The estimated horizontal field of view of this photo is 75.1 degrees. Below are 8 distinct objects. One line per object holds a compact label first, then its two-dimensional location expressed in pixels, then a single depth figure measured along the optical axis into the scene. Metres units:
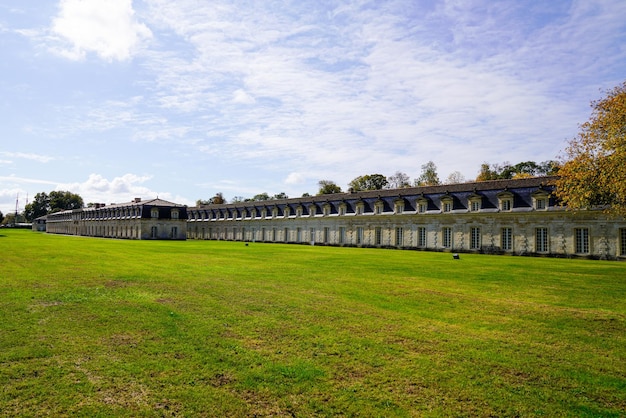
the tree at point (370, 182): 80.81
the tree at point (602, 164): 22.33
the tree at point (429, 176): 76.33
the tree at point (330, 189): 83.13
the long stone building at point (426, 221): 33.19
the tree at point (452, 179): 75.50
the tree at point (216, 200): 121.01
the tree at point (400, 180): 83.94
